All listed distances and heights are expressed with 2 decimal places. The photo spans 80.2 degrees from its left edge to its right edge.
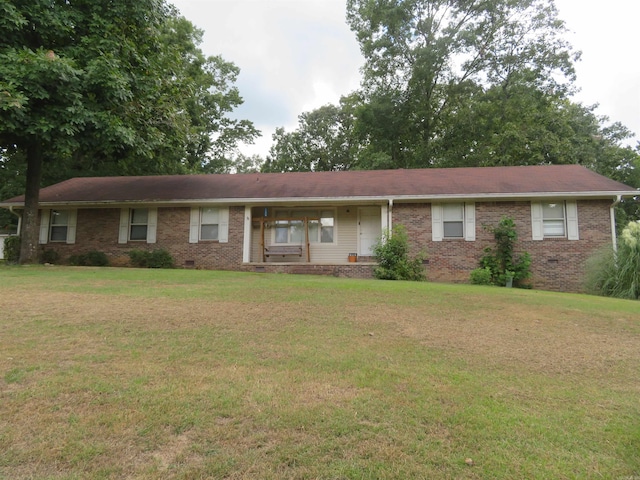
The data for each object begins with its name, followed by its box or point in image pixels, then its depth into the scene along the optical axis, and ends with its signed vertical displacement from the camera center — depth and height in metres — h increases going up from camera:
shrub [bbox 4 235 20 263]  14.06 +0.34
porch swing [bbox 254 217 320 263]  14.66 +0.55
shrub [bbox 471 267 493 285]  12.01 -0.39
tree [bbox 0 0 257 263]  9.87 +4.99
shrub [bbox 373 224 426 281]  12.02 +0.08
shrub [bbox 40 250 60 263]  14.63 +0.03
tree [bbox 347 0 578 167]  22.95 +12.60
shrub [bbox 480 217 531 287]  12.32 +0.18
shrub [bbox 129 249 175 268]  13.77 +0.01
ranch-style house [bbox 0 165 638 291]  12.63 +1.65
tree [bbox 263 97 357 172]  35.75 +11.23
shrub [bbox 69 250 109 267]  14.04 -0.04
